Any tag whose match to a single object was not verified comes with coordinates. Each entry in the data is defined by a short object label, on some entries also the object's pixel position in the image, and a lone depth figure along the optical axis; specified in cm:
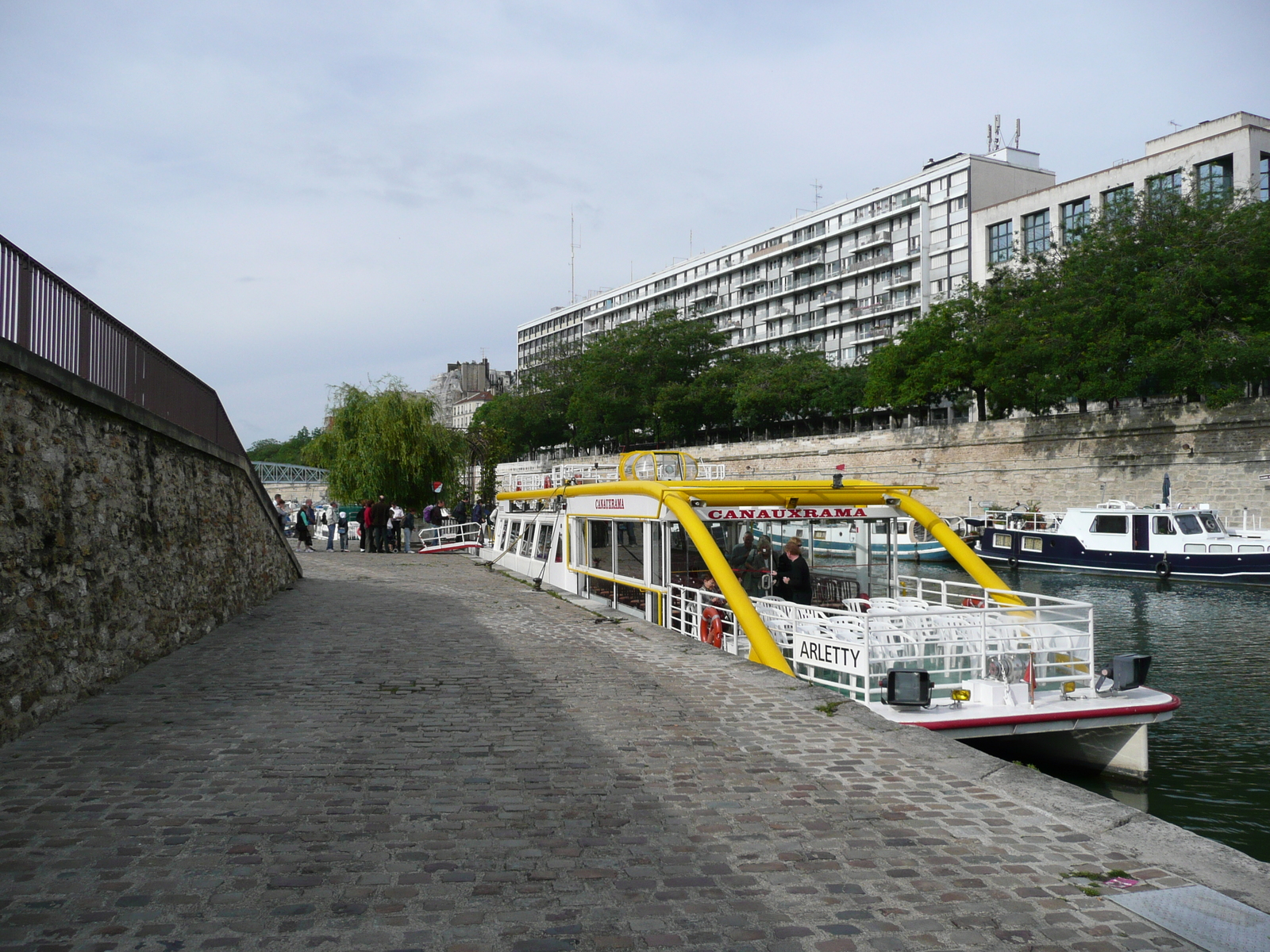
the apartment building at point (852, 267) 6450
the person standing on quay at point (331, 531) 3206
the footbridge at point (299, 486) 7056
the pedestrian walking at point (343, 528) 3244
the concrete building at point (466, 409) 13762
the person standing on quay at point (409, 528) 3419
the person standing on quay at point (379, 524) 3088
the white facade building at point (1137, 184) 4284
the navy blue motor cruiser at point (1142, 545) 2712
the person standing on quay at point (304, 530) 3206
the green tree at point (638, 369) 7219
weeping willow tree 3809
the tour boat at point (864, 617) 872
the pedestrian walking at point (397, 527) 3306
